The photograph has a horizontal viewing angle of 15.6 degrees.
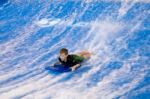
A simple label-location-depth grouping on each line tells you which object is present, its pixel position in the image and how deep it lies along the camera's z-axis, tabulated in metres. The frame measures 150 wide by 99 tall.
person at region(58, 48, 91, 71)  16.46
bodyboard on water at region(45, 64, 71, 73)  16.78
